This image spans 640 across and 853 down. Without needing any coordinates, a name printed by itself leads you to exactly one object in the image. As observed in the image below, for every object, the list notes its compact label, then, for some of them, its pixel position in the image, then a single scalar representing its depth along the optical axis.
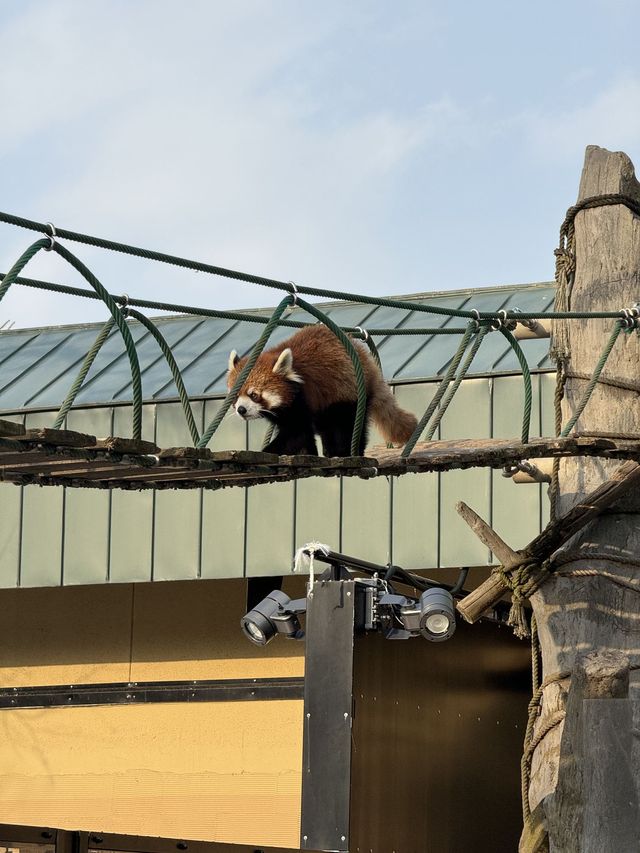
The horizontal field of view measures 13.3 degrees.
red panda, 13.32
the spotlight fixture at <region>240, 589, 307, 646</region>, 15.74
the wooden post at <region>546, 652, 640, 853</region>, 9.00
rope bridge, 9.20
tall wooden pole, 10.64
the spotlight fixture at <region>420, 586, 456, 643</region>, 14.55
